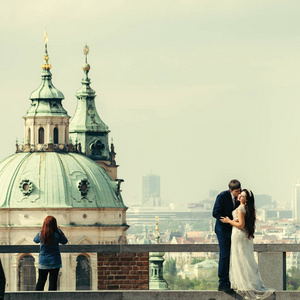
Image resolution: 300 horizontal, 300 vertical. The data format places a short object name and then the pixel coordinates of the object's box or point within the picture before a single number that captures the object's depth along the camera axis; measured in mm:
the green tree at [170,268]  175925
